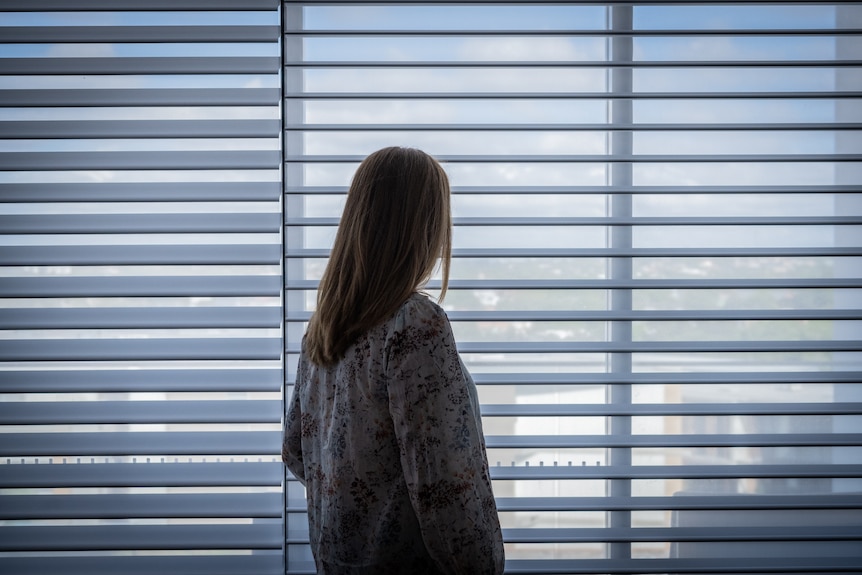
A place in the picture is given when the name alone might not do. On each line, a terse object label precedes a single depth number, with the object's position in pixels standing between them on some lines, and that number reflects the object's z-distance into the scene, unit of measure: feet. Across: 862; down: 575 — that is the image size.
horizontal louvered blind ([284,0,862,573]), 6.28
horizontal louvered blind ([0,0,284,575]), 6.26
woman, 4.22
